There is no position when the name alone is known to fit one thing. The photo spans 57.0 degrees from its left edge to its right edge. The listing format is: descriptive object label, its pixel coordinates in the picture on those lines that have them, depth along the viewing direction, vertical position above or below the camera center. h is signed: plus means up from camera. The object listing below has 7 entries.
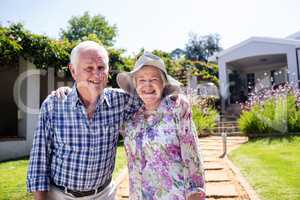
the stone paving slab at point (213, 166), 5.71 -1.05
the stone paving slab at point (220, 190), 4.14 -1.16
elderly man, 1.93 -0.12
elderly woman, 1.92 -0.21
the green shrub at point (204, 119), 10.42 -0.10
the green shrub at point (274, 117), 9.11 -0.09
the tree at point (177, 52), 50.47 +12.04
